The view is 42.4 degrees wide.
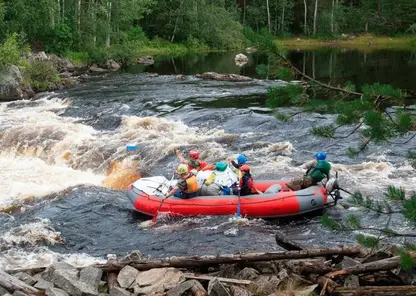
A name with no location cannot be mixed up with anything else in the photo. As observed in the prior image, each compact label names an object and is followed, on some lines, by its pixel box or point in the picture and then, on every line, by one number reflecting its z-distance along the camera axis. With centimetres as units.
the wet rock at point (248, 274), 609
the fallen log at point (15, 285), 597
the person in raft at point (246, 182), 1031
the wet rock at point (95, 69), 3119
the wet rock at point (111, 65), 3278
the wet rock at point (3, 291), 598
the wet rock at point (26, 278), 630
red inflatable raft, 1005
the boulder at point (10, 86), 2200
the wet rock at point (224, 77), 2628
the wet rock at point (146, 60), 3696
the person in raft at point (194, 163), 1143
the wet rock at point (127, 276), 628
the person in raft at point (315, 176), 1049
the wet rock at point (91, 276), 629
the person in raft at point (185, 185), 1034
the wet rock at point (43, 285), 609
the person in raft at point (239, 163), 1068
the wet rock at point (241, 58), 3684
